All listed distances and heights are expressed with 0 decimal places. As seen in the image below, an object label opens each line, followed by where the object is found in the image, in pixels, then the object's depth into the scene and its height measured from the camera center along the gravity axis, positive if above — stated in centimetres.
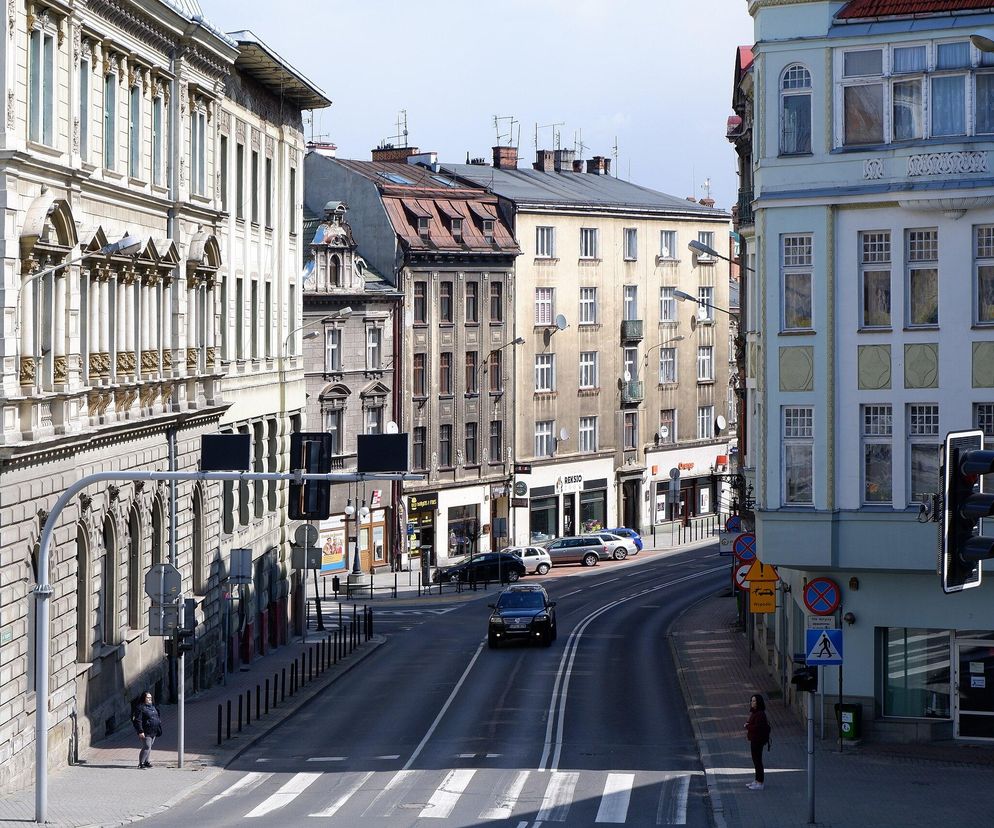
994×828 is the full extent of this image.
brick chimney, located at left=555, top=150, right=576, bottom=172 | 9356 +1381
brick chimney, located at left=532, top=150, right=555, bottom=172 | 9194 +1353
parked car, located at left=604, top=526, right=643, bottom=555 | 7744 -596
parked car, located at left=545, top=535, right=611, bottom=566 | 7519 -646
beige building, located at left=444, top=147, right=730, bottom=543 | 8144 +302
